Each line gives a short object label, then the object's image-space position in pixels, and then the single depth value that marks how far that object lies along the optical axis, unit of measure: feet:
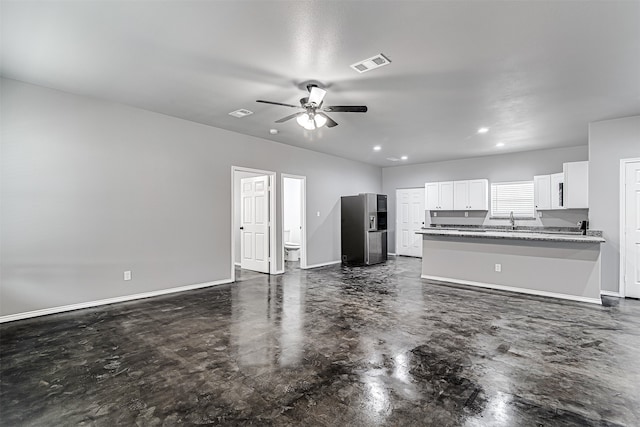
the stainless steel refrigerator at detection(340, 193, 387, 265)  24.23
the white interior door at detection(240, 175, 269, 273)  20.71
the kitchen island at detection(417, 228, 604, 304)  14.47
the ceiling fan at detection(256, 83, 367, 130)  10.54
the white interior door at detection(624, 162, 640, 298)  14.66
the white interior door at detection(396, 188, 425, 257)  28.84
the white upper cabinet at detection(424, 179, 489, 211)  24.52
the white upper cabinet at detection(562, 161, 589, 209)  18.21
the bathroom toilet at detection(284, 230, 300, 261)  26.57
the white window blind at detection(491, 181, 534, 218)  22.86
